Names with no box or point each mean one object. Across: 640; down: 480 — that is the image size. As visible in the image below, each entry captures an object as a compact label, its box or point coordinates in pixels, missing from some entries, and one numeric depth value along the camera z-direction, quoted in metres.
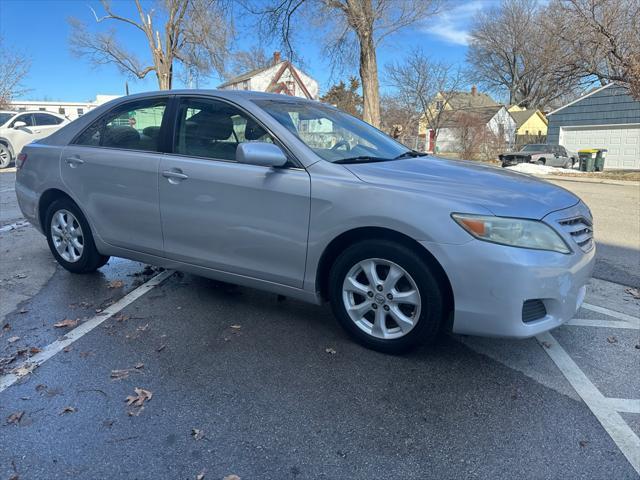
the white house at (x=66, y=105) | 56.91
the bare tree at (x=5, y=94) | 25.83
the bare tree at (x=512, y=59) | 48.62
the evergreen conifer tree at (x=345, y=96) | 37.33
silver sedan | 2.71
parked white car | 14.74
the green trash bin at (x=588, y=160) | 22.38
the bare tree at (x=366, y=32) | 13.29
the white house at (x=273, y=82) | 33.68
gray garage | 24.75
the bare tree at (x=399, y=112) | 36.41
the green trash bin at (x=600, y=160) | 22.61
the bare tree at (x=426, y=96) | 35.28
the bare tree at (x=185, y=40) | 24.84
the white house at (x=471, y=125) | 30.22
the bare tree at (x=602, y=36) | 17.05
